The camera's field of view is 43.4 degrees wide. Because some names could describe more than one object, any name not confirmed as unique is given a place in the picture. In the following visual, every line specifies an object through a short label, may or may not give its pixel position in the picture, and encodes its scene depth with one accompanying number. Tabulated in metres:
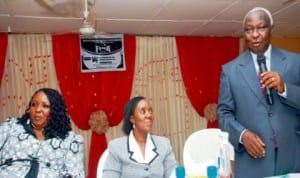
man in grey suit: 1.49
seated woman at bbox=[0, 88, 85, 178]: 2.31
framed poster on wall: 5.24
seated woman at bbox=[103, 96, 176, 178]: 2.24
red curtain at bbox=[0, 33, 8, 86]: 4.85
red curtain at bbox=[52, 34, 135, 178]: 5.10
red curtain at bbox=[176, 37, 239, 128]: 5.57
